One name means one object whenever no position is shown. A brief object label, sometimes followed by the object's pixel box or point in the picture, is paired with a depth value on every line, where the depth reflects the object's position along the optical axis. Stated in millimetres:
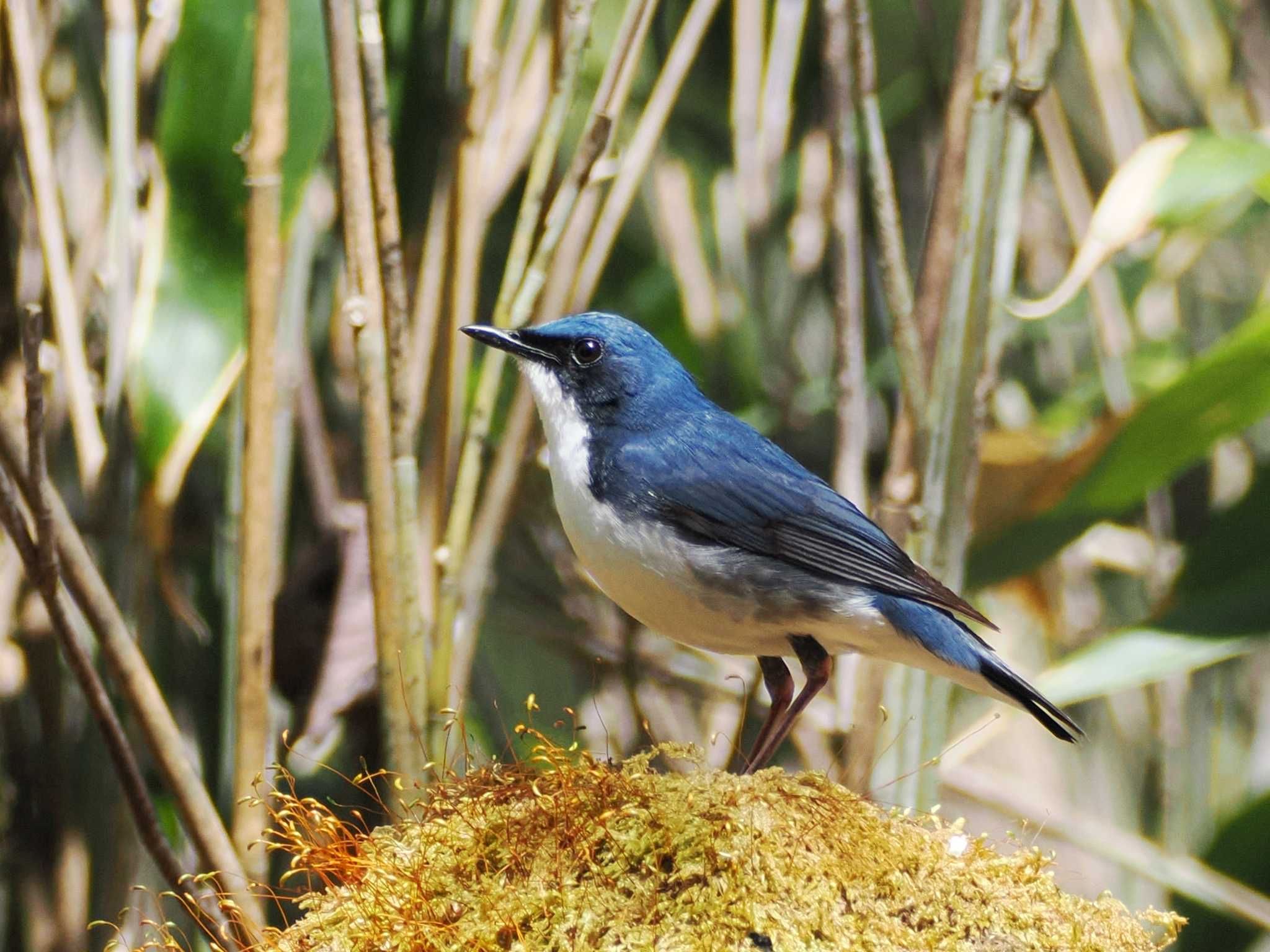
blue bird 4762
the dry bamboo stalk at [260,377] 4445
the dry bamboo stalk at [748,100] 7422
